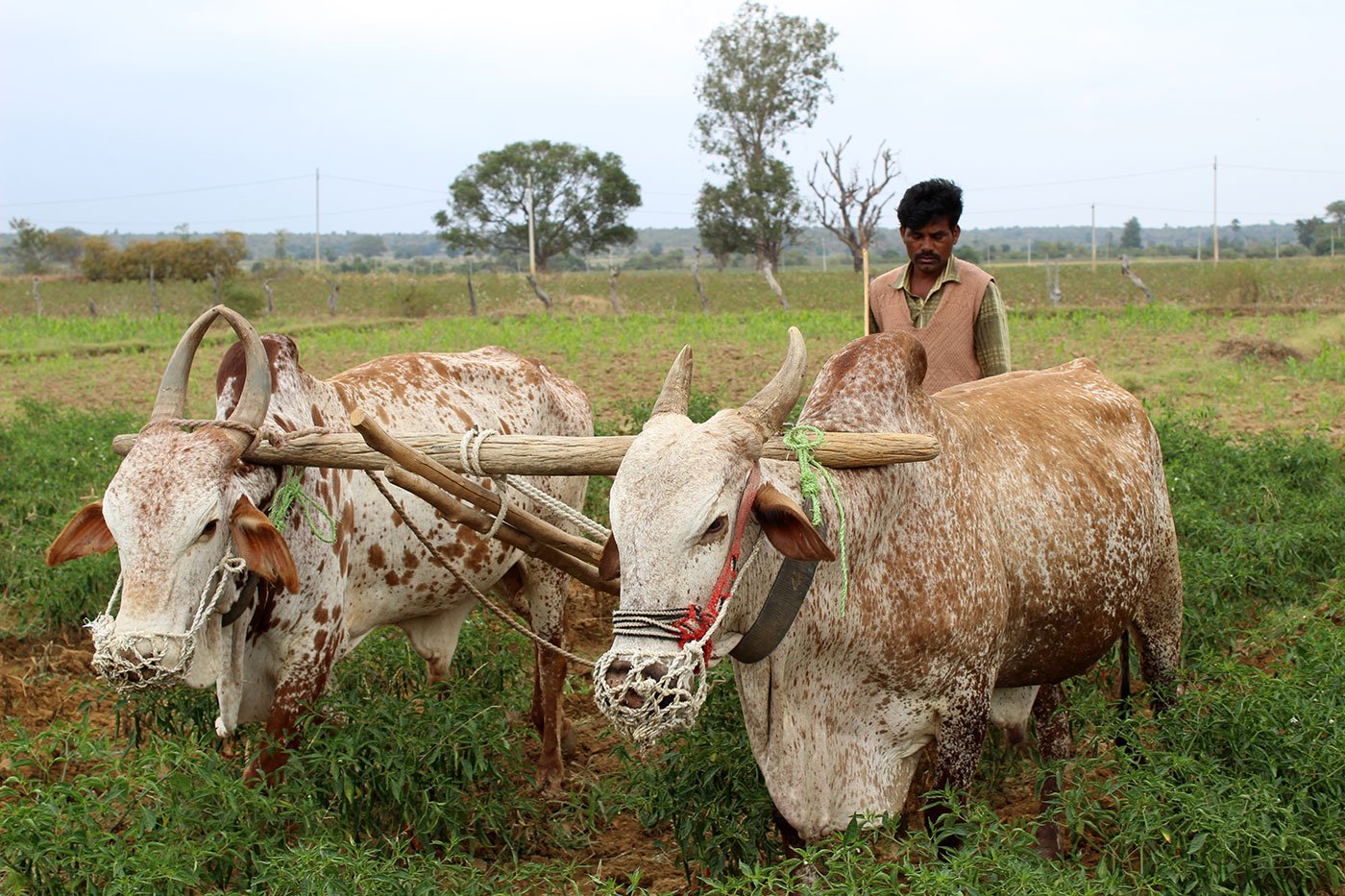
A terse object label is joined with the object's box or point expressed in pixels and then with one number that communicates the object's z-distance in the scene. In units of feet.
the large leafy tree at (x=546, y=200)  174.40
